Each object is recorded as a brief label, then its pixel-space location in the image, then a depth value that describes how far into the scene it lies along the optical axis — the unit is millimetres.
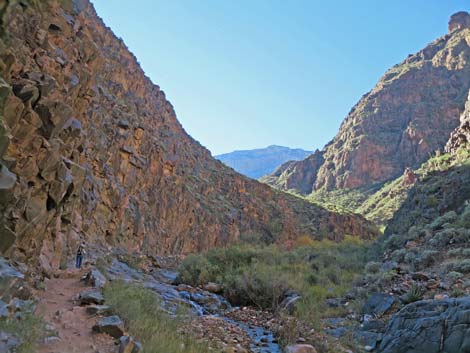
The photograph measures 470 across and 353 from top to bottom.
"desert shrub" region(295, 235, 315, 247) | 43194
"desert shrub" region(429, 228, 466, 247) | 12922
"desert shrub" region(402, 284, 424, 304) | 9359
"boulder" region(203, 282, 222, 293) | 14622
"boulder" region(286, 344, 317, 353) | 7324
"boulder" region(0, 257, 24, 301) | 5655
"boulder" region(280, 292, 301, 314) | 11297
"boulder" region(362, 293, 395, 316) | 9633
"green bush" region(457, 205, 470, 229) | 13510
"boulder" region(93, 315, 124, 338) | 6156
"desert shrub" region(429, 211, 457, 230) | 14984
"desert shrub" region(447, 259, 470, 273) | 10211
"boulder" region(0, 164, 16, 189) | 6326
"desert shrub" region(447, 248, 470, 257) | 11406
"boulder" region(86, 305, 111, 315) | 7023
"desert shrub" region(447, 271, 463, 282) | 9828
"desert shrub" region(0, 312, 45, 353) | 4787
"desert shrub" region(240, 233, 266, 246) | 38438
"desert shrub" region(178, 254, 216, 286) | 16078
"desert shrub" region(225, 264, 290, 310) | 12922
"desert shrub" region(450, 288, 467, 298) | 8555
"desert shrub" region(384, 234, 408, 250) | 16616
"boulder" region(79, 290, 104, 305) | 7559
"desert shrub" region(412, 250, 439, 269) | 12242
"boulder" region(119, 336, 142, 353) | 5461
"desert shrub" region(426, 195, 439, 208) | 17734
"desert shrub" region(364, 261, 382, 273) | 14481
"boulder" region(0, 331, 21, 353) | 4430
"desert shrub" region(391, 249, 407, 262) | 14094
